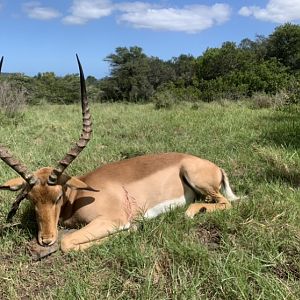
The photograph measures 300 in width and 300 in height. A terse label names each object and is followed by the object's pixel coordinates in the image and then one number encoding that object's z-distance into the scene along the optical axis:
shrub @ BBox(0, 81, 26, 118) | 8.57
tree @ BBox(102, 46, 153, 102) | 30.60
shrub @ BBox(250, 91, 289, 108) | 10.40
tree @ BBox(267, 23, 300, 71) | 31.13
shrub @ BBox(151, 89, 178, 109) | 11.02
